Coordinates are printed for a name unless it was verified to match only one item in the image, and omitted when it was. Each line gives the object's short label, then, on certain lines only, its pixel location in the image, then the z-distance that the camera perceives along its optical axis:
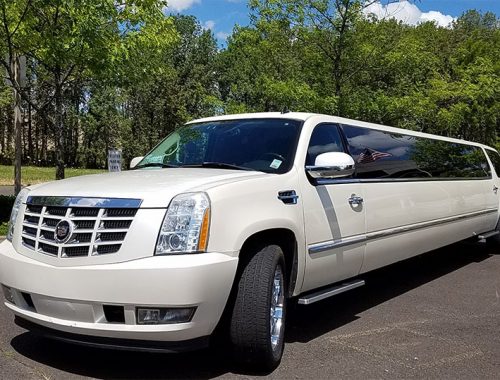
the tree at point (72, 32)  8.72
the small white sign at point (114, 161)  10.98
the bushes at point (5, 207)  10.29
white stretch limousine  3.45
